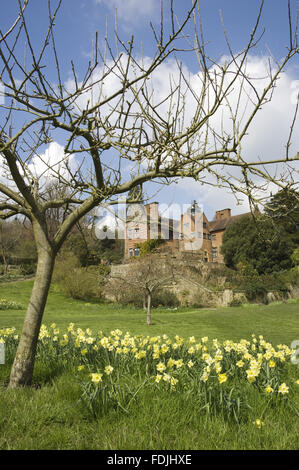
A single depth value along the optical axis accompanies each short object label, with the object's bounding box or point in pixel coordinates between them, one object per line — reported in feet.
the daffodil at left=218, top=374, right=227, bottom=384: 10.21
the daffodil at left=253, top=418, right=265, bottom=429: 8.73
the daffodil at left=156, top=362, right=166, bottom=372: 11.50
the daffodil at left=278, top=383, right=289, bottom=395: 10.40
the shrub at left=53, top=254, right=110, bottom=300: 83.66
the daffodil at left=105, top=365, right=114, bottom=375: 11.40
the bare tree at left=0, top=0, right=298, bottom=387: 9.40
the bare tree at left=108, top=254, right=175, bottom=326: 61.58
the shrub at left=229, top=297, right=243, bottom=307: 81.15
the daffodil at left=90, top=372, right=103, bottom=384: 10.19
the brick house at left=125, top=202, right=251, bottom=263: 116.85
